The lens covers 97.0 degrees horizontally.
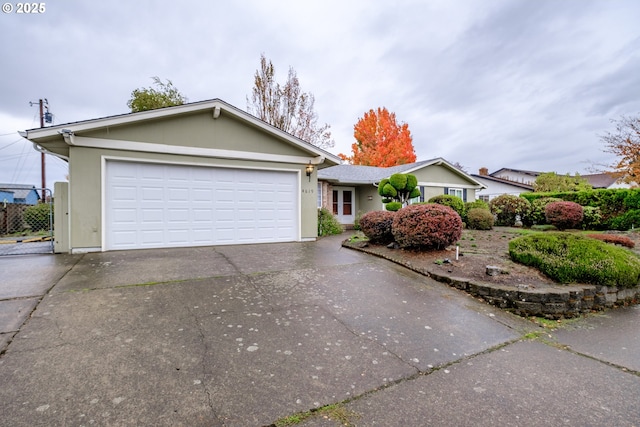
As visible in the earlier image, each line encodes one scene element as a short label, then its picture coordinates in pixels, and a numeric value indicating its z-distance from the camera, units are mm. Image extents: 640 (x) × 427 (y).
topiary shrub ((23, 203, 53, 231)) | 12680
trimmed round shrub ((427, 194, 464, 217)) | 12906
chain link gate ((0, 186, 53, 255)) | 12242
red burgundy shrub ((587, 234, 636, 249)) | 7559
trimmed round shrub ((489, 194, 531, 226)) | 14375
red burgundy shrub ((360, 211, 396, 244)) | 7672
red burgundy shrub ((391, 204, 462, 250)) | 6312
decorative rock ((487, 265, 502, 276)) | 4910
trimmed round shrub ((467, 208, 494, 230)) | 12281
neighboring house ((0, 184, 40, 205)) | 24266
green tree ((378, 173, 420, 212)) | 10523
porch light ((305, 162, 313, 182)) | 9383
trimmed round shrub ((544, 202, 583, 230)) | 12055
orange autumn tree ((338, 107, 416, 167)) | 25875
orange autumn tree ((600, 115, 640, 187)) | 13797
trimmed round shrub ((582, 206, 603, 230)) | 12641
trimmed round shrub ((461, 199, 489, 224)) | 13109
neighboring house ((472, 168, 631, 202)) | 27781
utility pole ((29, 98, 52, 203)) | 18562
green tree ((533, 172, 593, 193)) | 21492
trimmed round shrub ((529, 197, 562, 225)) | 14336
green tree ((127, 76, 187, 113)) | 17766
